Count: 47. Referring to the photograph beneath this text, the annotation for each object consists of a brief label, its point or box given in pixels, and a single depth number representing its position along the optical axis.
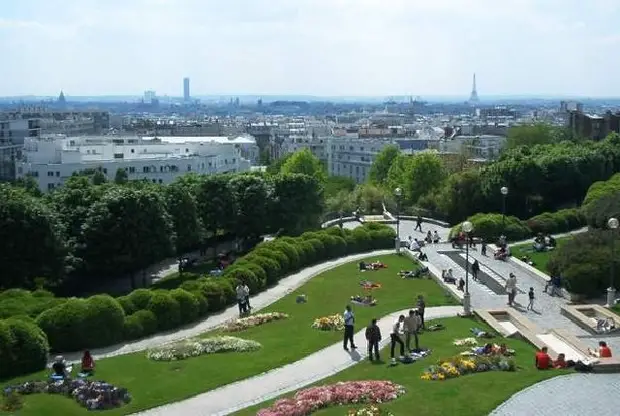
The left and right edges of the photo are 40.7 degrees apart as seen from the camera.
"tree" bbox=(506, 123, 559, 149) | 103.38
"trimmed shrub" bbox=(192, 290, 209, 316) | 36.44
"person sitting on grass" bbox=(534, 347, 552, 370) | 23.83
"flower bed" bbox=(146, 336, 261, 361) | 28.45
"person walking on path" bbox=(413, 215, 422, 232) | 63.06
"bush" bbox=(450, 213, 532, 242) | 54.03
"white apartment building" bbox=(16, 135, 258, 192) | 119.94
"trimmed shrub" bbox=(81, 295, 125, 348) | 30.98
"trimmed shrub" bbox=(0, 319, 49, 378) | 27.02
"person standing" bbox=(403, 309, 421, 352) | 26.42
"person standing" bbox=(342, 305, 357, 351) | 27.00
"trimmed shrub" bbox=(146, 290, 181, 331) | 34.16
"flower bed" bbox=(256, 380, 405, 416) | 21.03
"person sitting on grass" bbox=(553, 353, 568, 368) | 24.03
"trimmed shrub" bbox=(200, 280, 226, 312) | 37.44
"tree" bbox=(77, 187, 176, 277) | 48.81
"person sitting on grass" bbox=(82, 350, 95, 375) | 26.58
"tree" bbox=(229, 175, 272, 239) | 59.25
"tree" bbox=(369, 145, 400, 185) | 98.94
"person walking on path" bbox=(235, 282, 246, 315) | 36.25
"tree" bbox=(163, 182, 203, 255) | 55.47
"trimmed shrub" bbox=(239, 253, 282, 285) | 43.81
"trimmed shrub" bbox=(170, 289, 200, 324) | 35.25
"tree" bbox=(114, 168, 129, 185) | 103.66
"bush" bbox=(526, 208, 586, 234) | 56.09
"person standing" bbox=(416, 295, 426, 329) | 29.84
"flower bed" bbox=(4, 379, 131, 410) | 23.12
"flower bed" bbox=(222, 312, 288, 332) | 33.41
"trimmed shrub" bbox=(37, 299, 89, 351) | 30.39
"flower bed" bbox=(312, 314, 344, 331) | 31.39
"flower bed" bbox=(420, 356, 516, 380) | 23.12
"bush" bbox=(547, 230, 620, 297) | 35.94
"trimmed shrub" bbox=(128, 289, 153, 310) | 34.41
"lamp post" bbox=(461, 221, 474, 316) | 33.28
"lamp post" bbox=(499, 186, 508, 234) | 54.22
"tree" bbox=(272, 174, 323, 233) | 60.66
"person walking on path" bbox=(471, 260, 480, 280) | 41.75
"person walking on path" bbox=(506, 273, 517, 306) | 35.28
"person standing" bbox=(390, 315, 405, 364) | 25.48
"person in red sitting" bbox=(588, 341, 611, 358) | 24.83
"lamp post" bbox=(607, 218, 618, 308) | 33.91
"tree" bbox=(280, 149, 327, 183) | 91.81
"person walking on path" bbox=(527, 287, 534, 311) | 34.78
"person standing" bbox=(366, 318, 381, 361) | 25.84
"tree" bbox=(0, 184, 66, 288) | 44.56
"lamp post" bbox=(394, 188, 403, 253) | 51.57
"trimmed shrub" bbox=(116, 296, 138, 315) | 34.03
